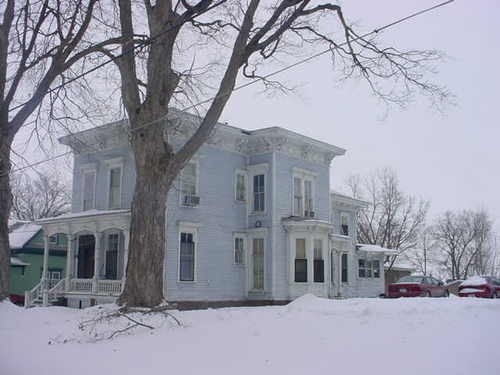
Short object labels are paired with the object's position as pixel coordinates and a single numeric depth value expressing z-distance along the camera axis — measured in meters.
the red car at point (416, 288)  26.05
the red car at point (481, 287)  26.31
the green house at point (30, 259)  31.34
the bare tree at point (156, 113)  13.34
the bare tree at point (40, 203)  52.94
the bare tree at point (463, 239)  68.56
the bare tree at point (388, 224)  53.50
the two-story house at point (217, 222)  22.17
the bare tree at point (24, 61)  15.95
